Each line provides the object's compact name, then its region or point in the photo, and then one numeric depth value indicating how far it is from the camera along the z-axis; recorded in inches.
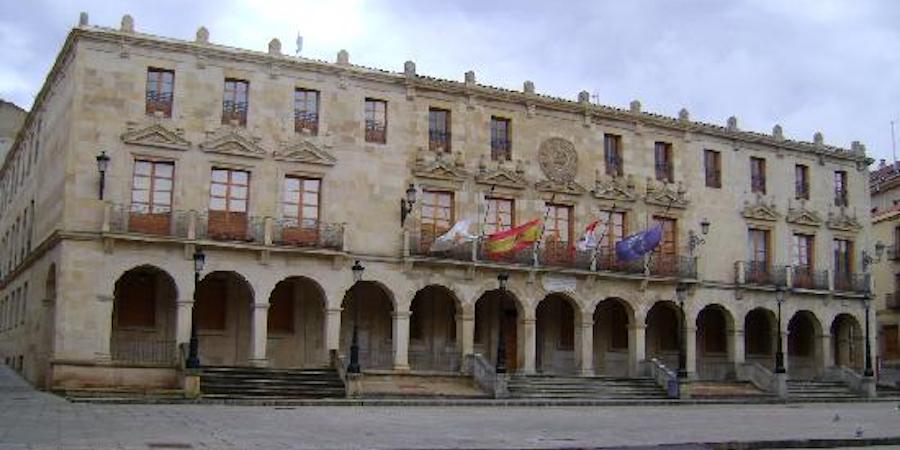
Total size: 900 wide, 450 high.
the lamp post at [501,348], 1230.9
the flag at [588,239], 1398.9
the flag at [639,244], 1386.6
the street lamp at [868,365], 1557.6
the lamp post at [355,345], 1154.0
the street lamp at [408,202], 1254.9
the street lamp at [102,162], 1146.0
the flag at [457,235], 1306.6
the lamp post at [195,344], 1062.4
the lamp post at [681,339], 1352.1
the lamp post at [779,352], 1455.5
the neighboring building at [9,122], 2182.6
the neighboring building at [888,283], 2054.6
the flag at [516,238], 1315.2
